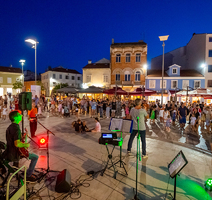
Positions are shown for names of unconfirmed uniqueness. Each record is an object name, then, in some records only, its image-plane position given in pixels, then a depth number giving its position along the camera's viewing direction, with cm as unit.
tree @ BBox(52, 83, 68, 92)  4222
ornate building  2805
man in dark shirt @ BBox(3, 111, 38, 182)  310
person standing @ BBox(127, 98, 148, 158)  478
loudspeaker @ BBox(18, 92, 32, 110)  439
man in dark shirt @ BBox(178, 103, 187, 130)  926
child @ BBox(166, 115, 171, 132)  886
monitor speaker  321
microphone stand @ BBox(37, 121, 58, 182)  373
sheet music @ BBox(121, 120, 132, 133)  413
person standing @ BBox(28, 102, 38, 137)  704
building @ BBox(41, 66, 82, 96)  4353
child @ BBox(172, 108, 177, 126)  1071
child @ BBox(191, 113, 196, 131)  890
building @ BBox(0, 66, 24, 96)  3846
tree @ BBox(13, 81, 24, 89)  3525
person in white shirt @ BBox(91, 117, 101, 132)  802
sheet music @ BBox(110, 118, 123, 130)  421
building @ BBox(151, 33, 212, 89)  2575
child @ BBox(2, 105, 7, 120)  1097
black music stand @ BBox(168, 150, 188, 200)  269
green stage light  339
